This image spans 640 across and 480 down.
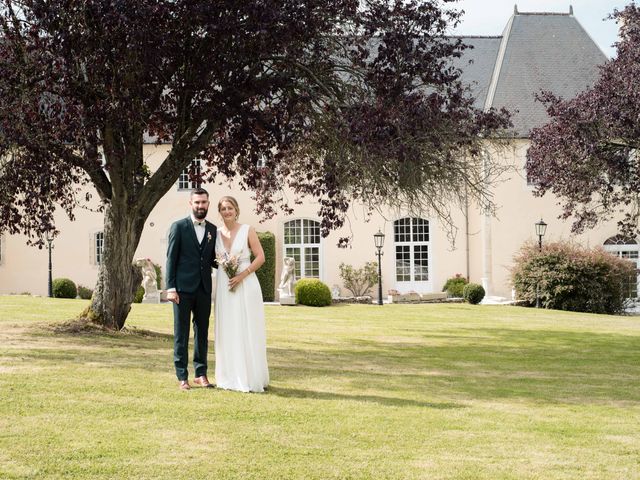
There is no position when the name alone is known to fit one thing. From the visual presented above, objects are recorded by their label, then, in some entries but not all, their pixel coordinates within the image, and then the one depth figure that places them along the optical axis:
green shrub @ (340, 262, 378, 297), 27.77
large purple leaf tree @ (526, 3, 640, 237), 13.65
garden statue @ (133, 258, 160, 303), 25.09
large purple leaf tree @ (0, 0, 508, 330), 9.66
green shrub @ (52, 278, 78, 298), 26.19
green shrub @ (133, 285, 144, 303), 24.94
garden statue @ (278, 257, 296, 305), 24.84
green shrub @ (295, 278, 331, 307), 24.16
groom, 7.42
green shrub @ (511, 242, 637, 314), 23.86
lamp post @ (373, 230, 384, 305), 25.23
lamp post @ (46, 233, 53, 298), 26.45
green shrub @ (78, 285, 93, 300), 27.00
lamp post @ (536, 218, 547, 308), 25.10
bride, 7.43
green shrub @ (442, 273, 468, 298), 27.61
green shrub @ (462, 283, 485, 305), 25.29
